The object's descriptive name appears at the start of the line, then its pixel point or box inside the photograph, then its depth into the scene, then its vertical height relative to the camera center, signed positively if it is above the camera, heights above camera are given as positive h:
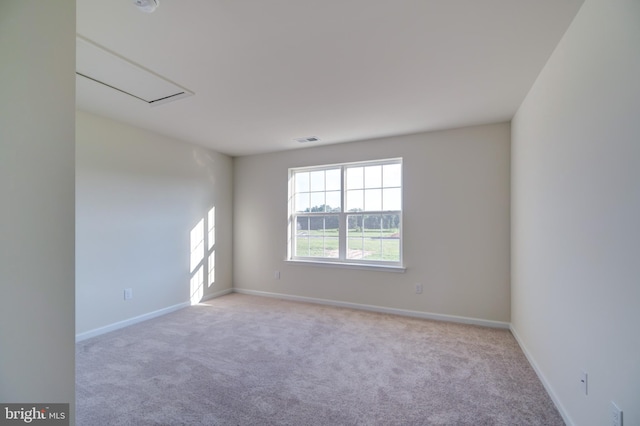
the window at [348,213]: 4.11 +0.02
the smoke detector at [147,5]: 1.53 +1.14
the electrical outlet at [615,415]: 1.27 -0.91
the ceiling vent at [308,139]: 4.13 +1.10
